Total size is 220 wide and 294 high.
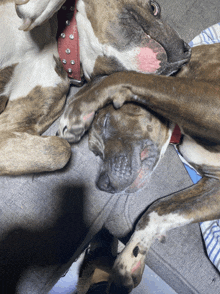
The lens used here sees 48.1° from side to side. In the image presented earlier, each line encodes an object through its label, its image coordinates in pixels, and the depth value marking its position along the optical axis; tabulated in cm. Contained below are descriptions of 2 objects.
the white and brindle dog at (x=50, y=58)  34
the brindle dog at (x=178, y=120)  34
